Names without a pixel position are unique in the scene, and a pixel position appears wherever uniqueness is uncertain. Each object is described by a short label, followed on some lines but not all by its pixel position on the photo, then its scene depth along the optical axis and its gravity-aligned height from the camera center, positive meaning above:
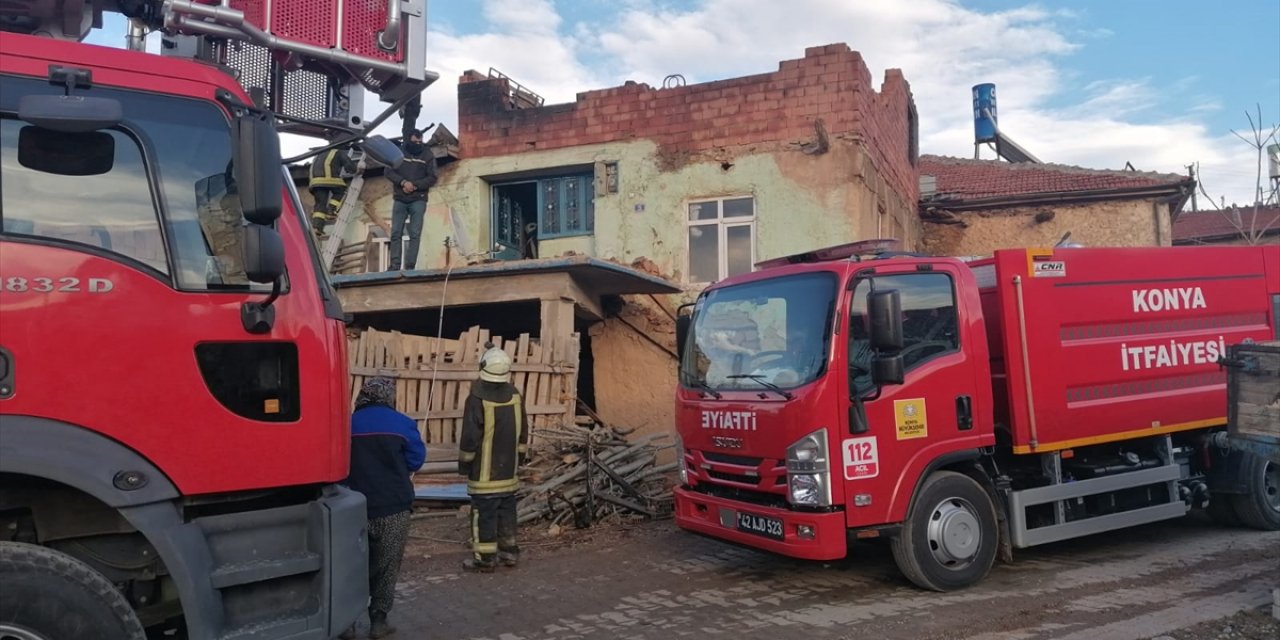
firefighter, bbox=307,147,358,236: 10.37 +2.74
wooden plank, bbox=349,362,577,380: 9.33 +0.31
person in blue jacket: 5.05 -0.43
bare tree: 13.88 +4.28
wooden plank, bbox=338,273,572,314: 9.88 +1.29
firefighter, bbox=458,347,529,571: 6.75 -0.37
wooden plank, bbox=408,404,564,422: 9.29 -0.14
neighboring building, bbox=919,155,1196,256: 16.28 +3.44
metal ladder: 11.67 +2.48
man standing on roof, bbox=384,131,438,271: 11.41 +2.82
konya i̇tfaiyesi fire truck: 5.59 -0.08
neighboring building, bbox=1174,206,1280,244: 27.98 +5.41
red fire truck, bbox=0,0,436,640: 3.02 +0.15
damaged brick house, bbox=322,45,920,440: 11.84 +3.07
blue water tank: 24.86 +7.99
